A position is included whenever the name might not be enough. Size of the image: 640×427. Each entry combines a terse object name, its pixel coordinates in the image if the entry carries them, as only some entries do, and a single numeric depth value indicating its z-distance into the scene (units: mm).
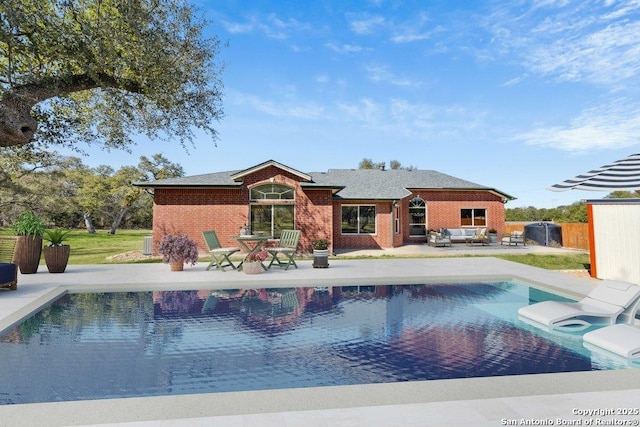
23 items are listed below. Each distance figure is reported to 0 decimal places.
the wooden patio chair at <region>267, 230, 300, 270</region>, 12623
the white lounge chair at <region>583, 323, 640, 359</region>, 4789
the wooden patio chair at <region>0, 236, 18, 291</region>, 8398
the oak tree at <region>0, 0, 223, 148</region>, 8953
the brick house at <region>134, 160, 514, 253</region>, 17953
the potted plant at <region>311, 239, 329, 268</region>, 12828
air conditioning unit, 17594
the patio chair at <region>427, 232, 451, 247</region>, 21422
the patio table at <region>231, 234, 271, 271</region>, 12283
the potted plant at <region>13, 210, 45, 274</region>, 11008
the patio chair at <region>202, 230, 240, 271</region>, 12203
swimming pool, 4215
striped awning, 7949
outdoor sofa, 22750
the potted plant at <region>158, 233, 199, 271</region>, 11805
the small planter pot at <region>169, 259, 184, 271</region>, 11914
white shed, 9367
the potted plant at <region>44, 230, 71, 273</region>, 11430
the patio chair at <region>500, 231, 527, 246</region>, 21578
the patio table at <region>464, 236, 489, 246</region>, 22844
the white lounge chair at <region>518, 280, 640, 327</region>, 6309
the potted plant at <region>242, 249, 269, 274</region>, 11211
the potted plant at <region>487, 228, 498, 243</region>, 23078
